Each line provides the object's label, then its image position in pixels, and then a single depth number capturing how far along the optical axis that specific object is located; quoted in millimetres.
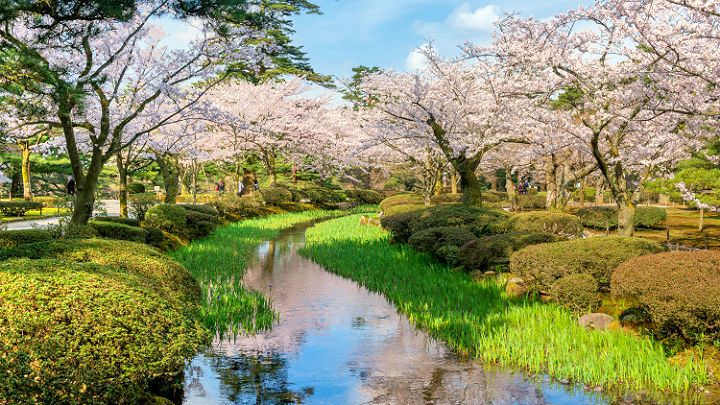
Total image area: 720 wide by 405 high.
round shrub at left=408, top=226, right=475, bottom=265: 13656
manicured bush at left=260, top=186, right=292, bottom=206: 33906
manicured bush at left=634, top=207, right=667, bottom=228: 24297
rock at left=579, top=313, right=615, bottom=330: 8422
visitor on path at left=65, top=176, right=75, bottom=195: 34581
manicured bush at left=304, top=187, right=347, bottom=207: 41188
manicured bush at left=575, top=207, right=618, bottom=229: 24572
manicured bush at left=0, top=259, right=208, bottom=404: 4375
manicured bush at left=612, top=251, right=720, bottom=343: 6875
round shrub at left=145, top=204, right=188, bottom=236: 17906
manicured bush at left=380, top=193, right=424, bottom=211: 28872
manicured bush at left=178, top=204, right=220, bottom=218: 21133
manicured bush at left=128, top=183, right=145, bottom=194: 45375
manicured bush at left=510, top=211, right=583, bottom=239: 15227
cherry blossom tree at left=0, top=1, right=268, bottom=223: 10484
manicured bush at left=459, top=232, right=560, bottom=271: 12109
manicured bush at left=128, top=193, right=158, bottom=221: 19453
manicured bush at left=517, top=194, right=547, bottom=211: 37719
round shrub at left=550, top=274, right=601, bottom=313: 9180
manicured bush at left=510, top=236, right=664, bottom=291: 9492
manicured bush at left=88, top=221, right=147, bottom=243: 13507
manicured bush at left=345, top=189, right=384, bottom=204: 47031
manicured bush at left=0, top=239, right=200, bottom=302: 7285
